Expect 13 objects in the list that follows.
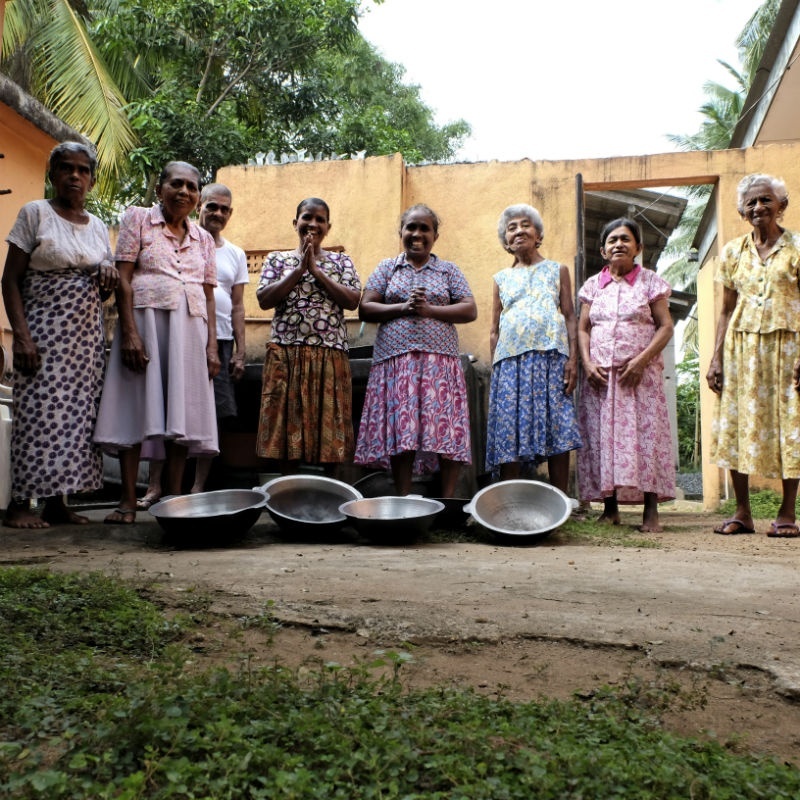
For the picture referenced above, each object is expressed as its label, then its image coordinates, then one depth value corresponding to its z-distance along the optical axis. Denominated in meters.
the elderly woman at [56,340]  4.36
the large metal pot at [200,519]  3.96
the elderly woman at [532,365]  5.20
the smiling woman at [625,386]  5.25
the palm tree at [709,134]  17.58
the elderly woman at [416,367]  4.93
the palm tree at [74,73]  11.99
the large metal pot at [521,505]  4.53
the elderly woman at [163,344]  4.52
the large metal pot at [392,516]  4.12
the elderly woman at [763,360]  4.85
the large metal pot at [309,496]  4.50
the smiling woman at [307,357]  4.93
